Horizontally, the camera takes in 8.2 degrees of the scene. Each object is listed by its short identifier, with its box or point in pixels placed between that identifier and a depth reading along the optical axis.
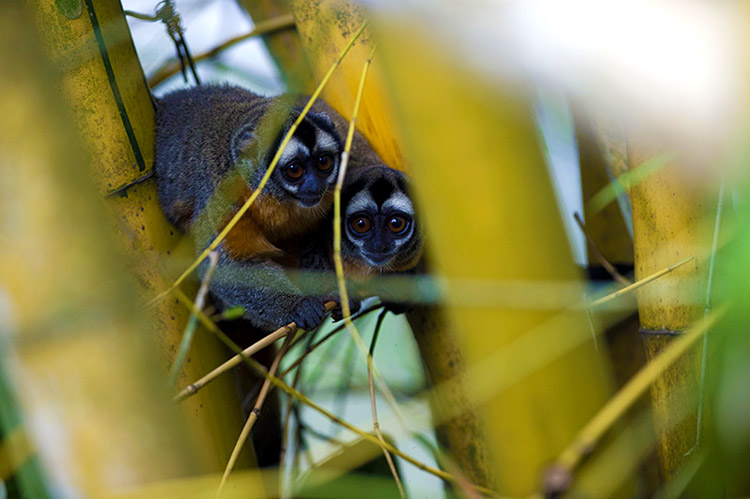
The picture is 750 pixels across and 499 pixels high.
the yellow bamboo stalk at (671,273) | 3.24
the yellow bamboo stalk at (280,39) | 3.41
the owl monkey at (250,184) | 3.41
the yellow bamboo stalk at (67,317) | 1.93
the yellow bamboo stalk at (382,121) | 3.31
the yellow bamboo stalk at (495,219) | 3.19
